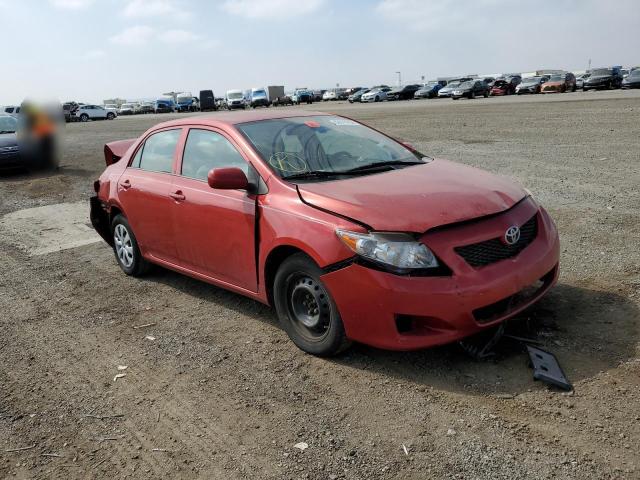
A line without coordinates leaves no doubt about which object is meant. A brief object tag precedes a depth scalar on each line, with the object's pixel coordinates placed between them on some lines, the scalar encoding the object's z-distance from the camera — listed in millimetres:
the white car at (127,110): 69794
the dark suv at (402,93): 51781
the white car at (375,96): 51656
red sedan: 3316
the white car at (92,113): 53625
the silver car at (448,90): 43025
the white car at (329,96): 68812
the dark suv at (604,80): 38156
